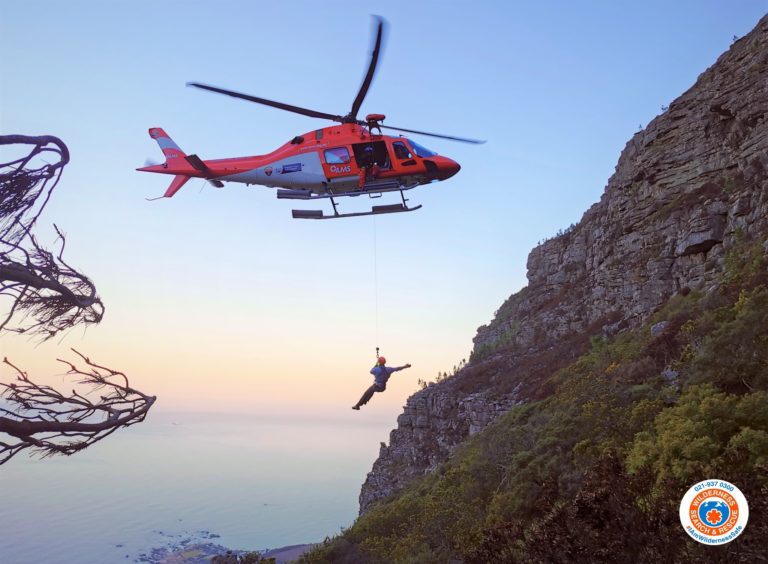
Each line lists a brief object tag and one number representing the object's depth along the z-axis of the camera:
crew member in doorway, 15.53
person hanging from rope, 13.84
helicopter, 15.60
